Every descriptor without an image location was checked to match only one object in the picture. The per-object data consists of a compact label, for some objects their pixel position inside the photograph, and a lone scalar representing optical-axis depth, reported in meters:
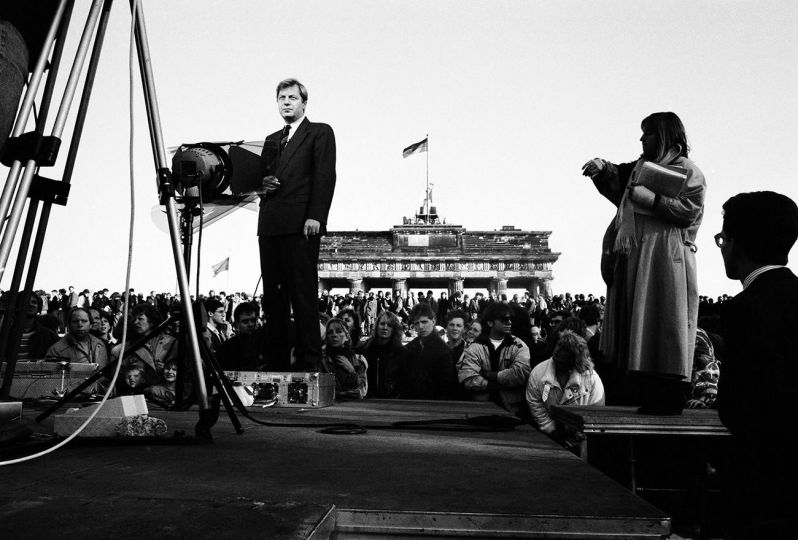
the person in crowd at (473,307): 23.33
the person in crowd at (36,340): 7.40
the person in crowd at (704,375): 4.61
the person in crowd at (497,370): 5.23
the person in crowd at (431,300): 25.28
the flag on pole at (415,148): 40.56
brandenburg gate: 46.31
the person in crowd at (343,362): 5.32
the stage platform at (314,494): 1.16
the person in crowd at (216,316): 7.82
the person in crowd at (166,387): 4.67
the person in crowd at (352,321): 8.88
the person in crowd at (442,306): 24.83
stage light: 2.70
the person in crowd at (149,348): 5.52
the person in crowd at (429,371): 5.74
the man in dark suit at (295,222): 3.90
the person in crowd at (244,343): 5.50
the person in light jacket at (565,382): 4.61
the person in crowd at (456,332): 6.66
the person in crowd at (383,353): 6.25
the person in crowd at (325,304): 21.43
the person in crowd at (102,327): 7.66
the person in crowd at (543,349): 6.15
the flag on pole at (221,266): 28.83
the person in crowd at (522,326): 6.66
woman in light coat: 2.92
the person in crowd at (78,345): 6.20
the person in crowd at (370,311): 21.58
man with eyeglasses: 1.58
